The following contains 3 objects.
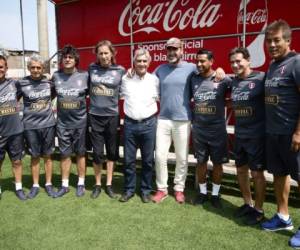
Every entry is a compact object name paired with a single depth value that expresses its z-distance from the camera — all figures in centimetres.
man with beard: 418
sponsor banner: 485
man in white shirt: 423
